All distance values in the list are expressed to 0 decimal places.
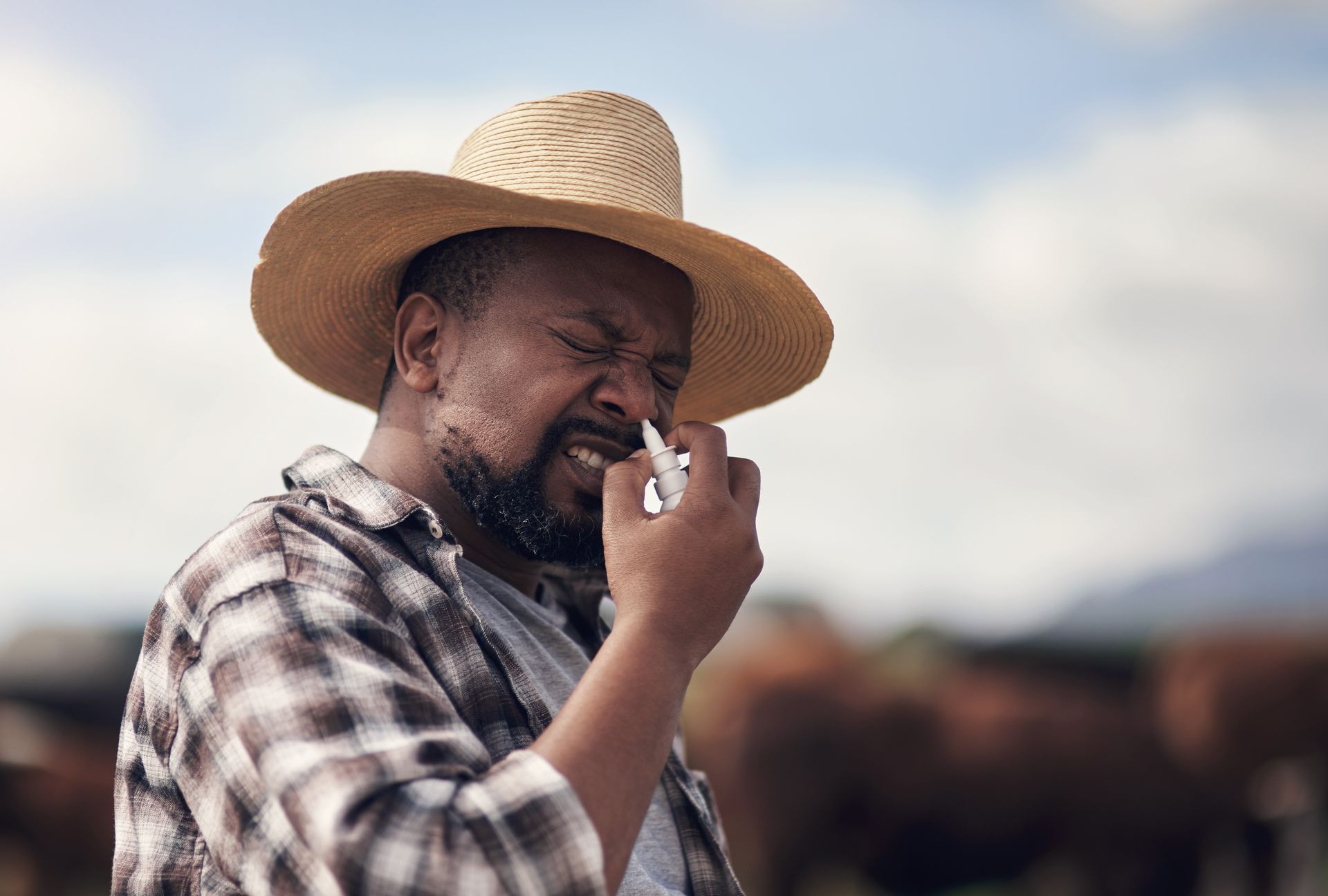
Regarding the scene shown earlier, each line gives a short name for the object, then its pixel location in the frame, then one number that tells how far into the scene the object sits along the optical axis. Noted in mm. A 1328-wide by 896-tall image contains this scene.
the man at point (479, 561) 1047
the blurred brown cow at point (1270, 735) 6594
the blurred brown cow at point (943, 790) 6441
